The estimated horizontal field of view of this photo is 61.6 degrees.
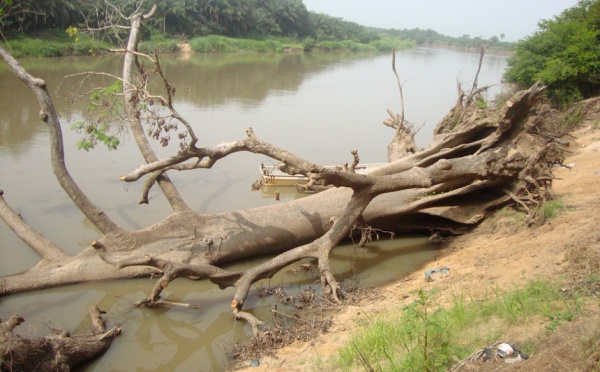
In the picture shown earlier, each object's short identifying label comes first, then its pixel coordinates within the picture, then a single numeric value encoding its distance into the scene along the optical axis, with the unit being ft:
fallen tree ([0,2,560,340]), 19.86
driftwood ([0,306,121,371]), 13.21
